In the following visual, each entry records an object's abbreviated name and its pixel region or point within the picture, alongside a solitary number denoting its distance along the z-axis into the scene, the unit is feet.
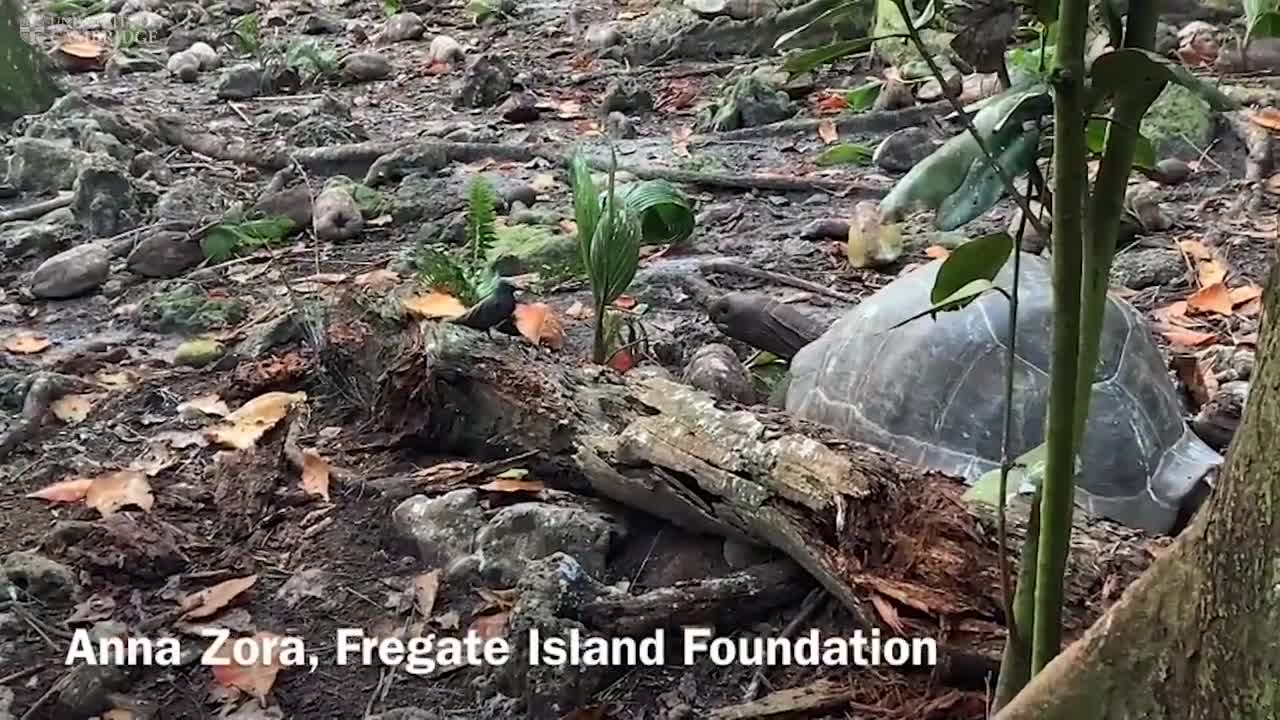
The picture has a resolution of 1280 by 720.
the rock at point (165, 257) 14.56
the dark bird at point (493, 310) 10.59
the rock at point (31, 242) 15.35
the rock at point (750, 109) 18.99
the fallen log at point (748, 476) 6.44
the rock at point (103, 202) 15.76
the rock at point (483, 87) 21.36
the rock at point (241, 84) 22.62
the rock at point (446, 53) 24.32
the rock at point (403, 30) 26.43
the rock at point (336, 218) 15.40
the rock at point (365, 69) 23.57
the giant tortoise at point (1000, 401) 8.02
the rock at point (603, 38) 24.09
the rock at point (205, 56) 24.93
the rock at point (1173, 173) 15.14
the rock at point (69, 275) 14.14
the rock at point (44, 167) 17.60
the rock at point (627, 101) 20.34
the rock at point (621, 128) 19.12
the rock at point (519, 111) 20.27
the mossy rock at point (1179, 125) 15.74
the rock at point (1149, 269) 12.64
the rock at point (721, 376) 9.64
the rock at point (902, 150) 16.58
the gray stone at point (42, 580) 8.21
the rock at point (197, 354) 12.07
